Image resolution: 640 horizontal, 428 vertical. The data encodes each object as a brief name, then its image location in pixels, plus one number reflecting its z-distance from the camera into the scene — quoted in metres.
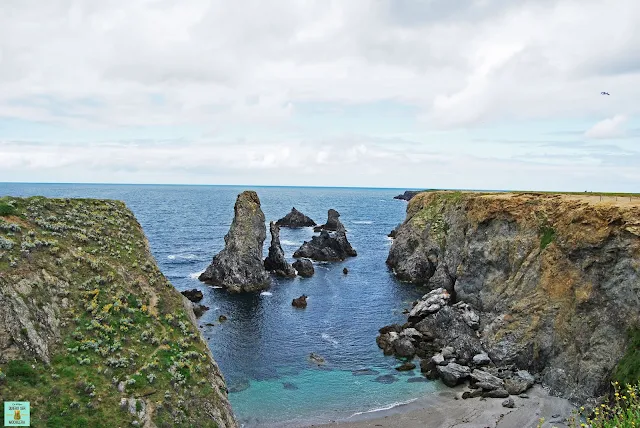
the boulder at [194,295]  70.75
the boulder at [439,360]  48.13
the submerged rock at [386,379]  46.75
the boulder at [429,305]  61.62
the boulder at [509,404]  39.94
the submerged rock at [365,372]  48.39
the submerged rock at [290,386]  45.16
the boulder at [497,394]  41.97
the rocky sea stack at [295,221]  166.25
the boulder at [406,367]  49.12
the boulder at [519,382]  42.56
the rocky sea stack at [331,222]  148.75
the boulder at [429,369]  47.09
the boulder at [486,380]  43.19
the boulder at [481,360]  47.91
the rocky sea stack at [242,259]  78.69
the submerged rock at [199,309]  64.31
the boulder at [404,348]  52.59
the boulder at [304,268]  90.00
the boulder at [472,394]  42.44
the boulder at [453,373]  45.25
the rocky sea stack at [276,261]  89.31
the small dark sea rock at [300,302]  70.04
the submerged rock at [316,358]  50.98
